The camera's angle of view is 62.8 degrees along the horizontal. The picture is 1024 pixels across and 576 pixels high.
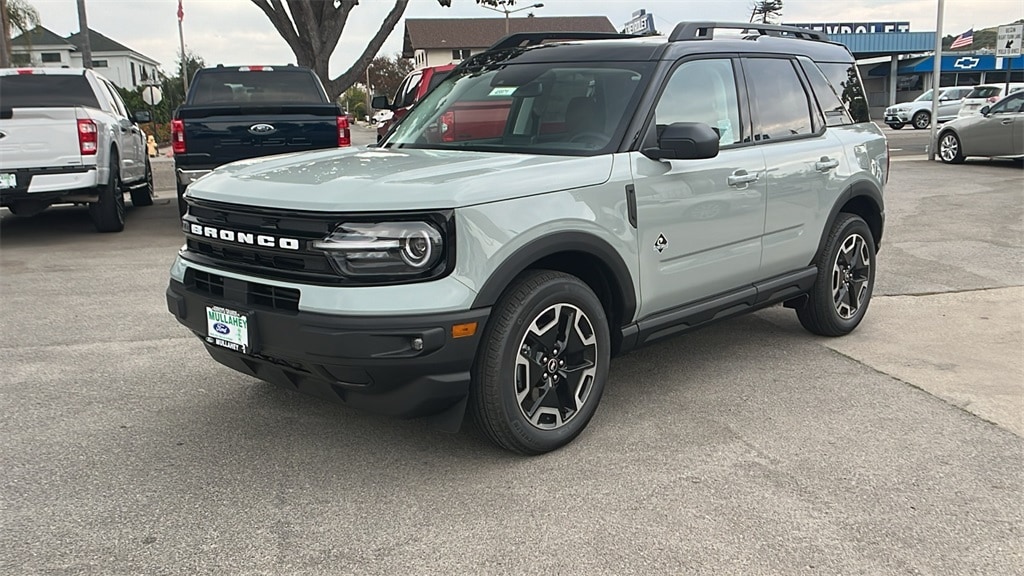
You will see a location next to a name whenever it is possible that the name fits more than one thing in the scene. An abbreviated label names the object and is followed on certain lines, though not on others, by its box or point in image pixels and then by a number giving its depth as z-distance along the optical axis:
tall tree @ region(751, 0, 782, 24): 57.03
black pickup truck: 8.88
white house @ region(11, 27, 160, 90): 70.88
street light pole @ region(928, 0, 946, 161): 18.17
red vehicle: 10.36
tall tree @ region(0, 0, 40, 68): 39.16
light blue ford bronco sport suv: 3.13
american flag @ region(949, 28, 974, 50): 36.38
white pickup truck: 8.55
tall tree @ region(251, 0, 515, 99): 16.92
